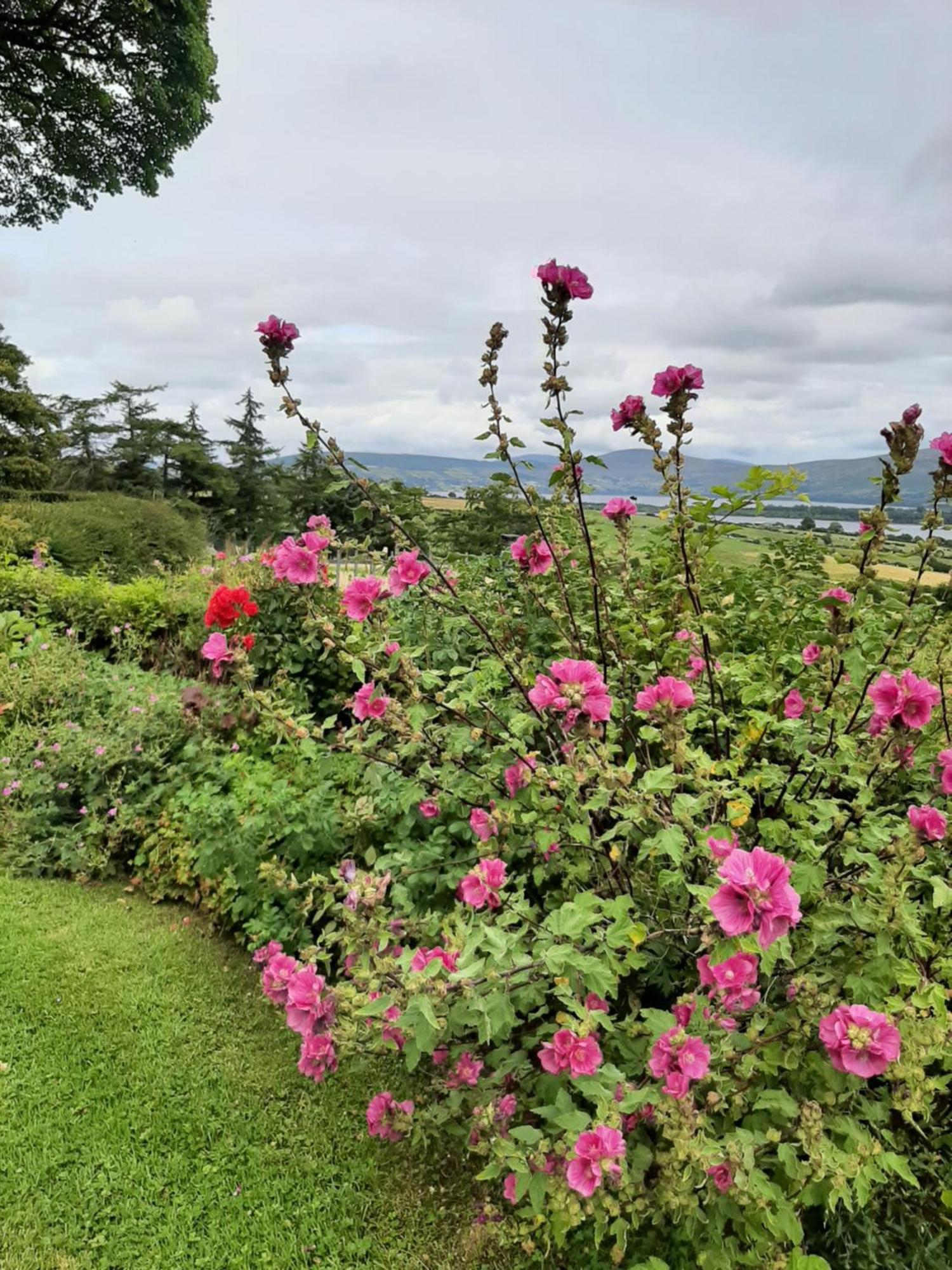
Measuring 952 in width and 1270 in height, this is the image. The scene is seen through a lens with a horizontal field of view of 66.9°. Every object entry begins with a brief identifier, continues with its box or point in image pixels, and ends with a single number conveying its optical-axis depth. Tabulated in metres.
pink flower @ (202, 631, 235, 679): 2.08
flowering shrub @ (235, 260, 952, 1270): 1.37
